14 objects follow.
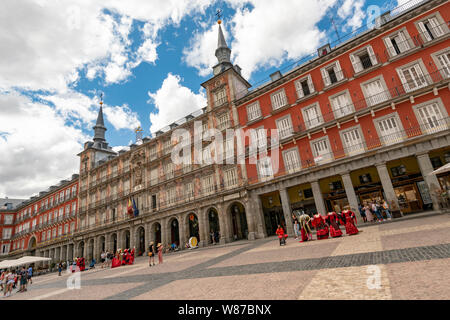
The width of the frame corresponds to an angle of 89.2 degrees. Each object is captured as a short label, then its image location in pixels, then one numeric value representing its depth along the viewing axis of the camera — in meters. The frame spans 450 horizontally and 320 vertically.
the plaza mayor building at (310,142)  16.41
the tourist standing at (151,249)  15.02
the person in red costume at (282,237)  13.01
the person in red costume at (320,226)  12.46
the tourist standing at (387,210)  15.71
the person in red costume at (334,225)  12.17
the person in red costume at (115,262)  19.26
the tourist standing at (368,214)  16.09
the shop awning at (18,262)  19.75
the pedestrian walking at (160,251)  15.27
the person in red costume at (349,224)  11.94
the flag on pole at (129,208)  30.86
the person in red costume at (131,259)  19.69
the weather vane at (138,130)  36.38
